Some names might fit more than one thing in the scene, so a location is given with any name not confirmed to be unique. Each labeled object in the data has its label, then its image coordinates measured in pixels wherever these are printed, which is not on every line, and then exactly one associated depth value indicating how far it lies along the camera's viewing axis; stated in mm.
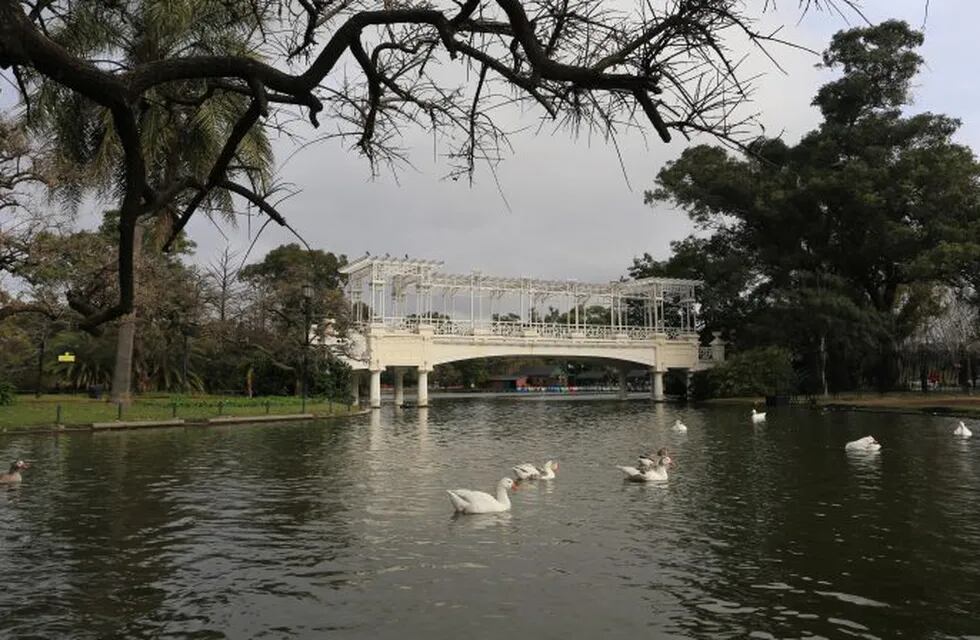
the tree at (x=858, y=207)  53312
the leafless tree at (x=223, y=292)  48812
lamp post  38584
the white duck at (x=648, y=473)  16422
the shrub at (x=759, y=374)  59000
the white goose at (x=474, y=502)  12711
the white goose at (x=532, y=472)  16469
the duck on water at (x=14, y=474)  15375
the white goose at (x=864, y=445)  22172
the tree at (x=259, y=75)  3521
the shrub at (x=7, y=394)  33438
